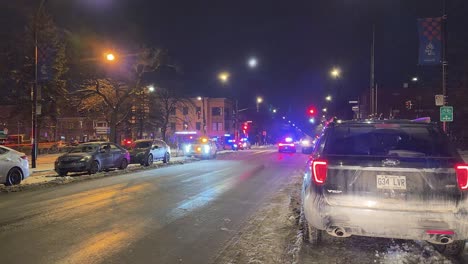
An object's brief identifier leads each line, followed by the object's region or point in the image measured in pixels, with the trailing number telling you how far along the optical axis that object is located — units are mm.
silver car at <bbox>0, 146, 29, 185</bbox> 14102
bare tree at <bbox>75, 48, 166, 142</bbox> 34438
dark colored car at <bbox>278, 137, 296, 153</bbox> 44094
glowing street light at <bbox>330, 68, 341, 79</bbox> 31608
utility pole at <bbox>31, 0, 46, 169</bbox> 21078
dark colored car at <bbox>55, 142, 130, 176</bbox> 18328
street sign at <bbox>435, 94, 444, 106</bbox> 15414
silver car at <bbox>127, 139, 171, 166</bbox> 24000
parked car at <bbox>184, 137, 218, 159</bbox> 31781
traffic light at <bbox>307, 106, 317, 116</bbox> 29688
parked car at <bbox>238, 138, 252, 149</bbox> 57381
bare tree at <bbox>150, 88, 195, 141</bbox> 49188
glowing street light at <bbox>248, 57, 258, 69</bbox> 33625
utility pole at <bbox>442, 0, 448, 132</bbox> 15055
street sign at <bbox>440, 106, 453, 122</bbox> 15164
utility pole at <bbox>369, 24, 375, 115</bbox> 21734
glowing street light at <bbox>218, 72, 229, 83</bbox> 43750
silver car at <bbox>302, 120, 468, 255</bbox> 5332
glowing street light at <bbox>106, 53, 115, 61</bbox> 24141
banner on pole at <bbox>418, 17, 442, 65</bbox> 15406
